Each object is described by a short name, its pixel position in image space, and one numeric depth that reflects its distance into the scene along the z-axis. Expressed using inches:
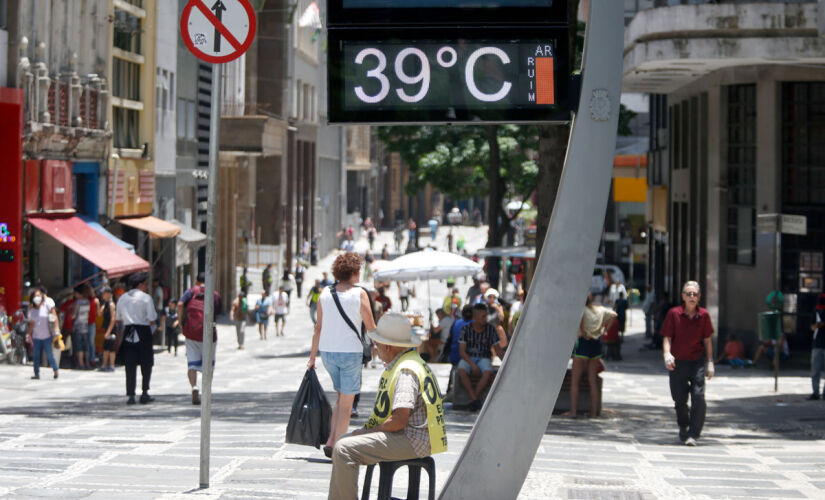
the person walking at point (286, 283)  1919.3
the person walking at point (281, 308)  1616.6
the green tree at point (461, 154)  1758.1
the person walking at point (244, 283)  1698.3
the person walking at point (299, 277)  2183.8
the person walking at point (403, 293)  1930.4
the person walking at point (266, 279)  1959.9
